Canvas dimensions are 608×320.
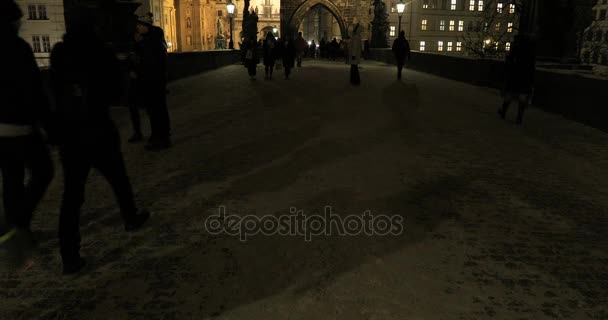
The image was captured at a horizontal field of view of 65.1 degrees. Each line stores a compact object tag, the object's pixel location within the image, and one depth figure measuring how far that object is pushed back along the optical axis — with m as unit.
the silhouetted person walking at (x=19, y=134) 3.52
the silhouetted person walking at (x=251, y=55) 19.61
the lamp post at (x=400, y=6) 28.22
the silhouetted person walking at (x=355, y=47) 15.74
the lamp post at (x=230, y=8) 32.59
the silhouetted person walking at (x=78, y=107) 3.61
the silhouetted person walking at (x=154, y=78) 7.27
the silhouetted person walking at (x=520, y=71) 9.65
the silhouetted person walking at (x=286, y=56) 20.08
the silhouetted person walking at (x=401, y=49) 18.62
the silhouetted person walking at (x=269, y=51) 19.89
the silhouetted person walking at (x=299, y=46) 27.11
